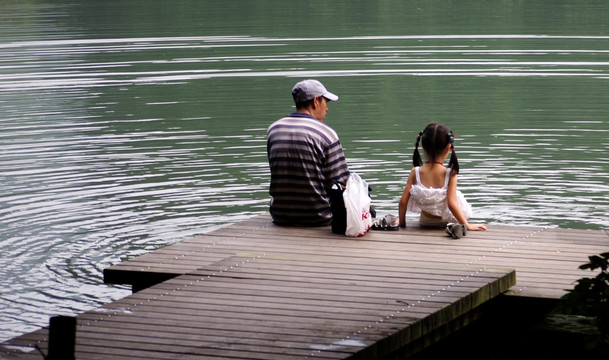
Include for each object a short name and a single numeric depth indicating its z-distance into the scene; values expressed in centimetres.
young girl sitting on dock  1639
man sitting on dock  1662
